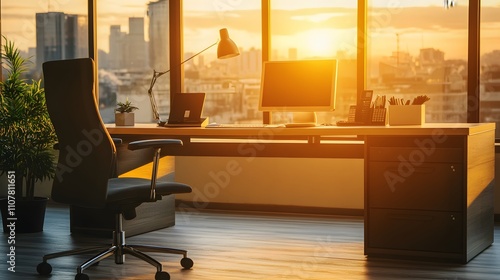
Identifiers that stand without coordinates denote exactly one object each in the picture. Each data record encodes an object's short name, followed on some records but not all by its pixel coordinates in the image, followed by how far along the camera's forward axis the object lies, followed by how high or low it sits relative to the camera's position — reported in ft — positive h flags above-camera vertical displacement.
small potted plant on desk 17.94 -0.31
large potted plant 18.34 -0.99
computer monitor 16.66 +0.40
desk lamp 18.26 +1.37
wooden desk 14.26 -1.67
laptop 17.37 -0.16
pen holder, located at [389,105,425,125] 15.62 -0.24
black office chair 12.67 -0.87
